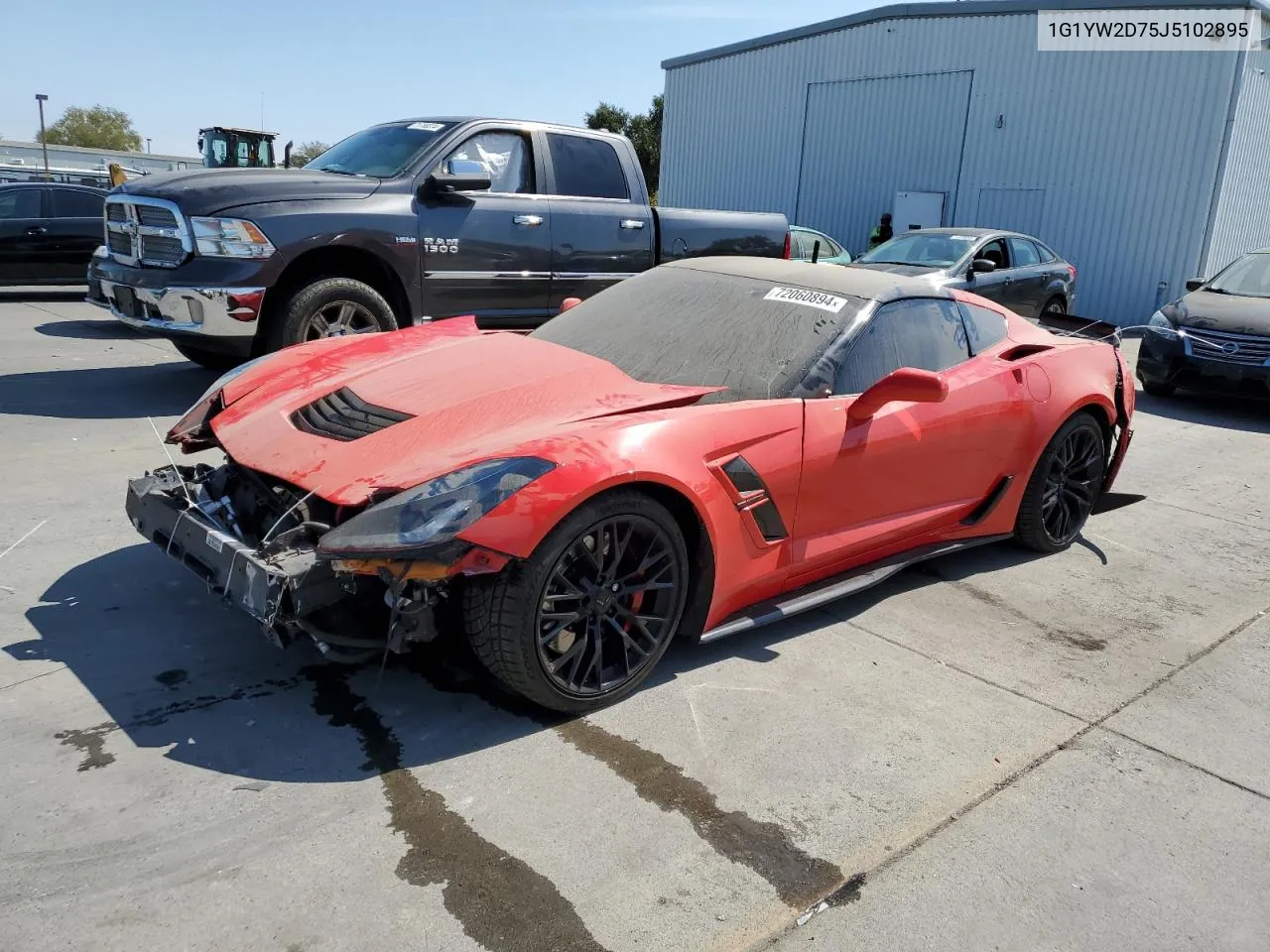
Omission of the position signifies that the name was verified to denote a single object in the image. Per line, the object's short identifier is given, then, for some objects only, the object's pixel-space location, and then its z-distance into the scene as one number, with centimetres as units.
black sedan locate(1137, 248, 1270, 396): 891
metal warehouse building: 1662
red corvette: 278
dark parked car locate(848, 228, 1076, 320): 1109
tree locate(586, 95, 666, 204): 5406
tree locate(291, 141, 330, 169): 6147
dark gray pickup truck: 625
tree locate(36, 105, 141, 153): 9244
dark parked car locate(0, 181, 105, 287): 1241
